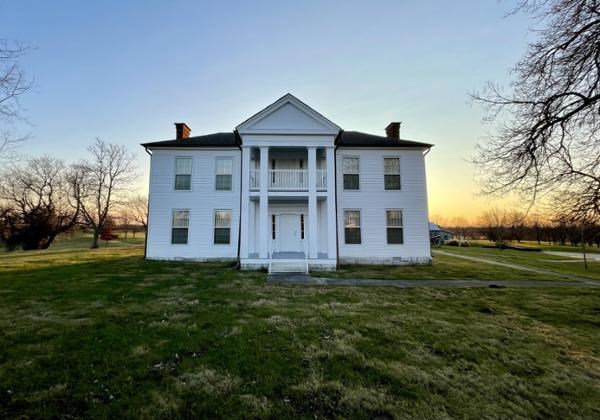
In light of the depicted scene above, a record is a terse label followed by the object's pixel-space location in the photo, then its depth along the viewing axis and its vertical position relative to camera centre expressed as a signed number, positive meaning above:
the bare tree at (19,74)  5.74 +3.95
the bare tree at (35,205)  27.50 +3.52
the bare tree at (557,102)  6.00 +3.71
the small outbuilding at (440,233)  42.51 +0.38
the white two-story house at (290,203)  13.84 +1.83
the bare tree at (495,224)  42.62 +2.08
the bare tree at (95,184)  28.52 +5.90
